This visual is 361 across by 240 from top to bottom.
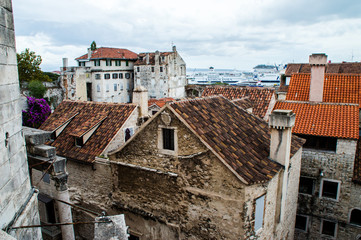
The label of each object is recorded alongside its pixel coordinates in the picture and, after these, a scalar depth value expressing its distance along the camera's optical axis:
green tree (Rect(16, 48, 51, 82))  41.22
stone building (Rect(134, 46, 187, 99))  55.31
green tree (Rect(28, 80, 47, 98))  39.06
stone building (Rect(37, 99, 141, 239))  13.70
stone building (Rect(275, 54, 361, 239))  14.25
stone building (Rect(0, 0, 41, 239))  4.79
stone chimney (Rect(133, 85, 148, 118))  16.56
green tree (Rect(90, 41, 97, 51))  60.59
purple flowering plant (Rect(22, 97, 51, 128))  29.17
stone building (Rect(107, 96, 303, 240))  9.27
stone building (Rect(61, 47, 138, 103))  47.85
